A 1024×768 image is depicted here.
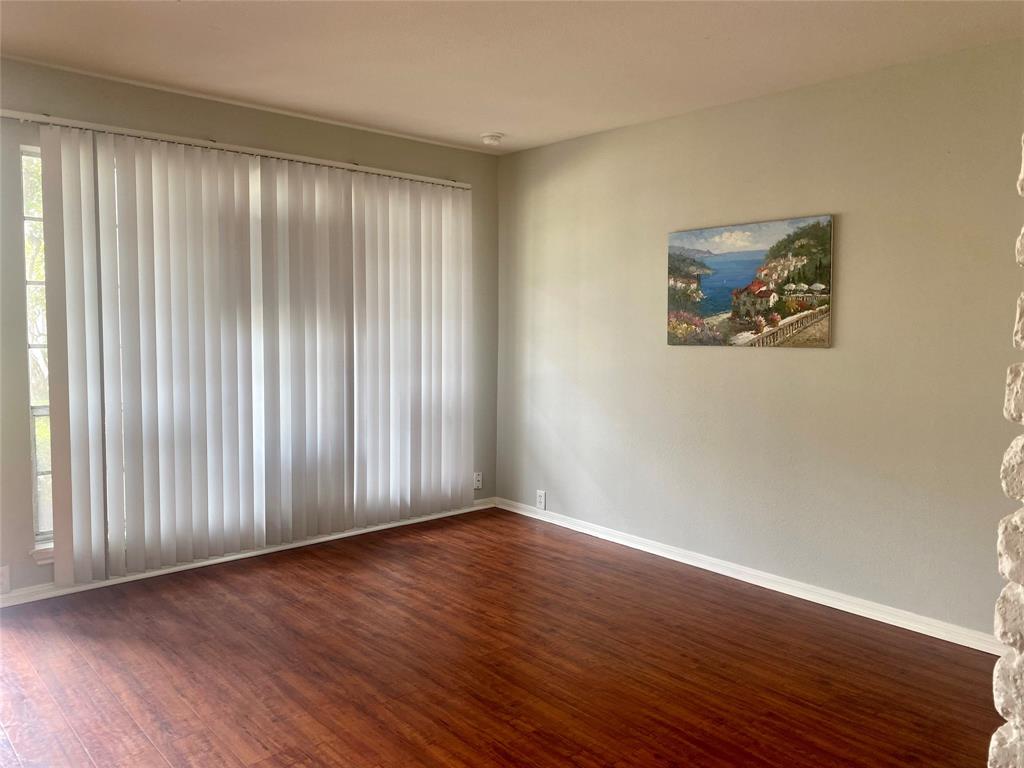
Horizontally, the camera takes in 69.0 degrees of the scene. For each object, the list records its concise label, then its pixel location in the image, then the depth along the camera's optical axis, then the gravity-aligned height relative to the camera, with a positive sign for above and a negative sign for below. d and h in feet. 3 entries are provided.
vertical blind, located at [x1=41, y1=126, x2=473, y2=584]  12.65 -0.03
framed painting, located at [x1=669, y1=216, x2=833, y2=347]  12.74 +1.15
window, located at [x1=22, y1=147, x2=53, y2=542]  12.79 +0.13
